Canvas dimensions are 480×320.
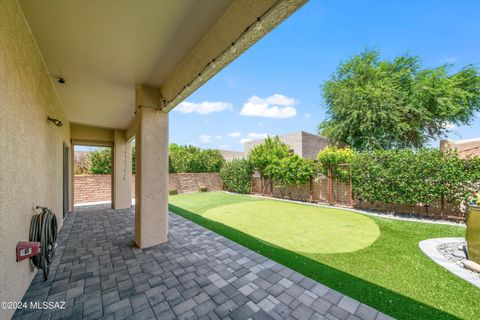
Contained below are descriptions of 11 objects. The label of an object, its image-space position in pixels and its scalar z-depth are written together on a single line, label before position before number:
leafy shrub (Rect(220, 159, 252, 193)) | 11.70
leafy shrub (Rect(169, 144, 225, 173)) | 12.46
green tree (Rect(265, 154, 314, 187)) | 8.60
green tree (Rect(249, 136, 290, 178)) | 10.29
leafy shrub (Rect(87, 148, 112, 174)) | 10.02
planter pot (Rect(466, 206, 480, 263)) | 2.78
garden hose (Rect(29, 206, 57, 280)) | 2.29
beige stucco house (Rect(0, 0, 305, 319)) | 1.71
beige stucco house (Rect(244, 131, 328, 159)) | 14.34
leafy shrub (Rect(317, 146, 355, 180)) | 7.33
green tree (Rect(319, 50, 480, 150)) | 10.02
